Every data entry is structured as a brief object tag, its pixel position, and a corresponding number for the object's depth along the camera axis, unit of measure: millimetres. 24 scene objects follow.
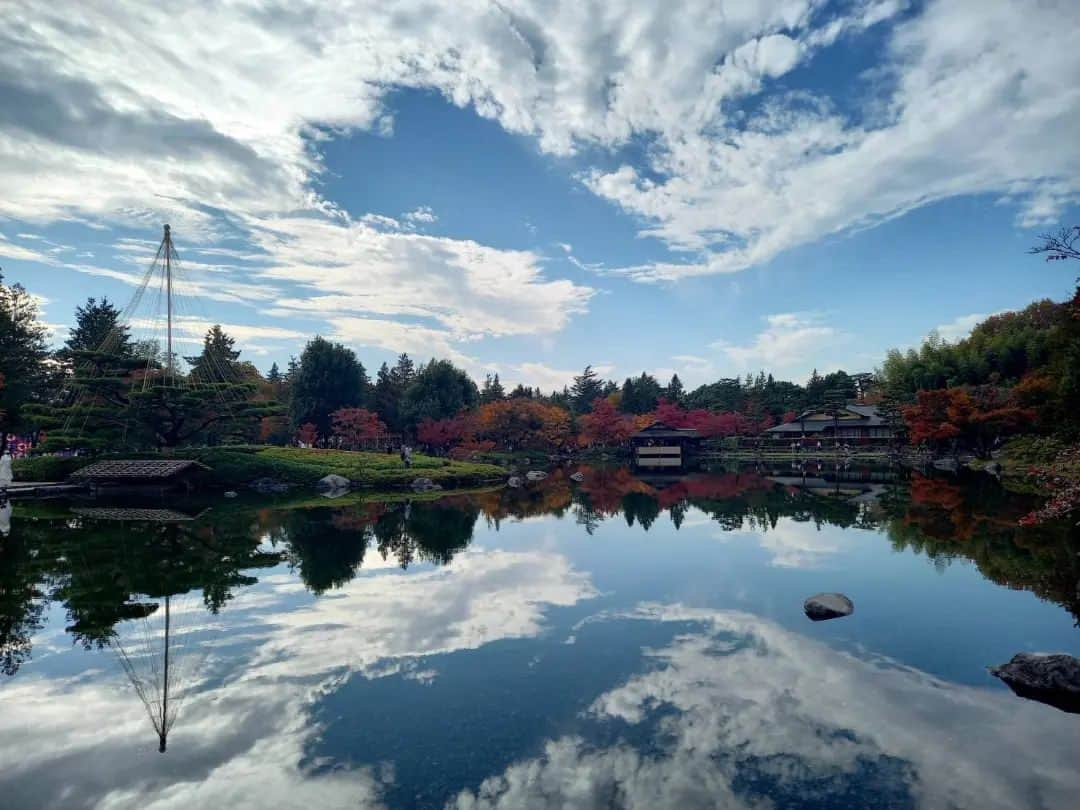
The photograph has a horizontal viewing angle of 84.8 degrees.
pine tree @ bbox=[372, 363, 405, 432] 63031
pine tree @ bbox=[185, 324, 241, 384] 45700
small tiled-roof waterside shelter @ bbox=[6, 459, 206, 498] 33031
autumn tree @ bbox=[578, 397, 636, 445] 66875
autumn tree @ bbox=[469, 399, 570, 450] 61156
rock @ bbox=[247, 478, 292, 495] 37531
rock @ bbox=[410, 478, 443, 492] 39425
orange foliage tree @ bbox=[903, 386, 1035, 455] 44659
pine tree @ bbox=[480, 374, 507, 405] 85875
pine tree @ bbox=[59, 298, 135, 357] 48950
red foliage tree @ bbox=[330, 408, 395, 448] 54531
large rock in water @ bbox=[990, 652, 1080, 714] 8000
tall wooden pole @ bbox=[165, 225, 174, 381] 35906
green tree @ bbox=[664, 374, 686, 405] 86212
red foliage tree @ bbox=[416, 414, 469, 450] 57094
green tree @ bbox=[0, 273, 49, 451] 37744
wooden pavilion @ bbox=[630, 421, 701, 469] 61312
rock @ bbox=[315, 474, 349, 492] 38281
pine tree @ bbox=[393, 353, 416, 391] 83662
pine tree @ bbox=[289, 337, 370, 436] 58094
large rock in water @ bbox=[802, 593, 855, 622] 11734
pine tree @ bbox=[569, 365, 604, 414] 92188
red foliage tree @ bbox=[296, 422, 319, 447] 56372
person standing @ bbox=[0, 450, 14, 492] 31405
